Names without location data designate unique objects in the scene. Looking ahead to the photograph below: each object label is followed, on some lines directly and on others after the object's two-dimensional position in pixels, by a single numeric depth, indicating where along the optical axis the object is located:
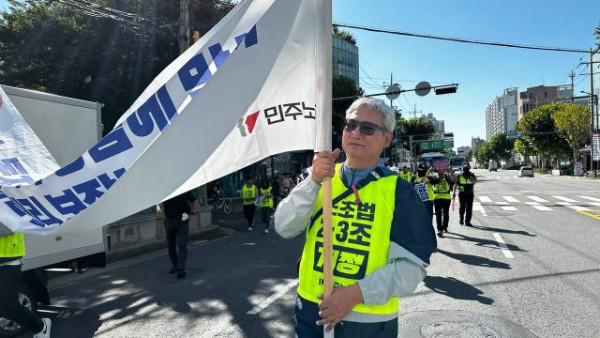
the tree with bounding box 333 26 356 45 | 64.11
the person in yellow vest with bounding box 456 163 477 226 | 12.57
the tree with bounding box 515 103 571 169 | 59.78
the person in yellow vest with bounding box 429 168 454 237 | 11.30
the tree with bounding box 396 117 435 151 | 82.01
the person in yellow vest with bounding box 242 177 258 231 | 13.46
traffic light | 20.00
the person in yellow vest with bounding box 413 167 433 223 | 10.42
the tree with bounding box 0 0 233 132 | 18.50
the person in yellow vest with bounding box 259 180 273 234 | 13.22
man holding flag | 2.01
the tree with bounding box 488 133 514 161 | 122.45
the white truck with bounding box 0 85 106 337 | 5.46
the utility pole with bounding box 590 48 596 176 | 47.30
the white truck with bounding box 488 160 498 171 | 102.25
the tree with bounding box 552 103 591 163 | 50.16
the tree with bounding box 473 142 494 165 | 133.12
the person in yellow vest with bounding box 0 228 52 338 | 4.09
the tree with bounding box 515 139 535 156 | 69.75
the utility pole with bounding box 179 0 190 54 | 12.98
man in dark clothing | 7.55
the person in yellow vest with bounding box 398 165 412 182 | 13.38
